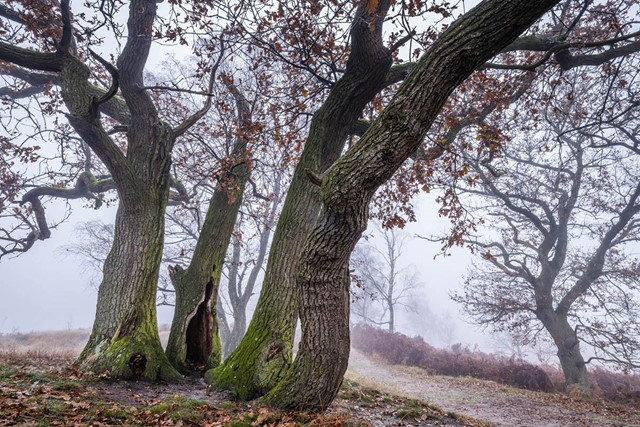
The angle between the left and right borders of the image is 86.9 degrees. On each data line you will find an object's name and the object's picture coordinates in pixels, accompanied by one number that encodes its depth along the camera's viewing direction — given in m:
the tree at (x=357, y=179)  2.63
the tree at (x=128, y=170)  5.21
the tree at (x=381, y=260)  27.77
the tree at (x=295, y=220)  4.45
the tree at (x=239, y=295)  15.82
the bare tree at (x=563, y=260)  12.02
